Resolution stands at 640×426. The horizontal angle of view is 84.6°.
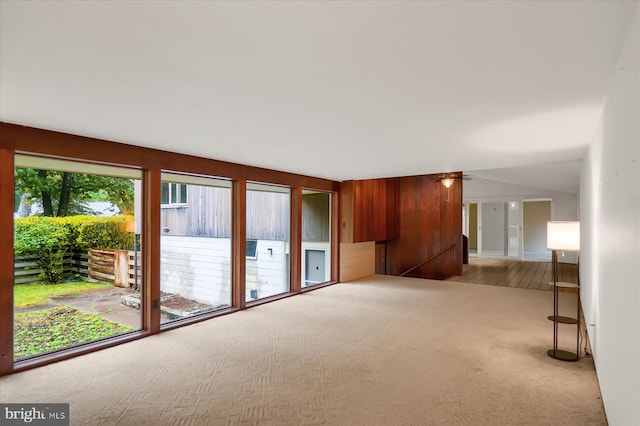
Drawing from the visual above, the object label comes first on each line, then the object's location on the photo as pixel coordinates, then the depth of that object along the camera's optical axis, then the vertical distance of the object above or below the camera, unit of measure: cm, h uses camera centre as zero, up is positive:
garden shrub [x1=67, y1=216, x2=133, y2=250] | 385 -23
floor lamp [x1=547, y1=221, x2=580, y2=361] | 353 -31
